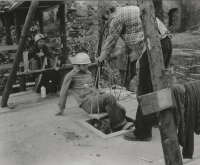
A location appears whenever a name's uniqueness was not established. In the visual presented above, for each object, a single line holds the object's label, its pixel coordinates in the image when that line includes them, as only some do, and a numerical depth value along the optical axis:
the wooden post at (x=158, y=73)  2.68
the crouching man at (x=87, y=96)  5.07
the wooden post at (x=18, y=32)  7.81
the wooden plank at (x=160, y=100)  2.69
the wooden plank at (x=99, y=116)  5.11
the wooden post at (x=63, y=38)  8.05
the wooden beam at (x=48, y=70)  6.52
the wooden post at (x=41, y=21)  9.52
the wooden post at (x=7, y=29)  8.74
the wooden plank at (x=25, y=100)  6.58
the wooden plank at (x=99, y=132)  4.62
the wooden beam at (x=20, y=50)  6.02
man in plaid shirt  4.11
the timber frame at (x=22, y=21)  6.19
